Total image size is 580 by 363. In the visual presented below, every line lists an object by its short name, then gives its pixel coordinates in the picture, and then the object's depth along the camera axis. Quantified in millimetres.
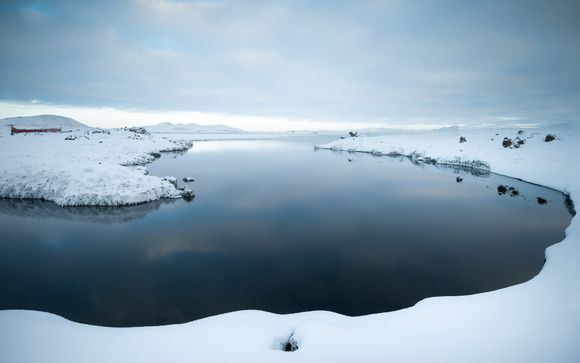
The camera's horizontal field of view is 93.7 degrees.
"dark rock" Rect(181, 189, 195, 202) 24014
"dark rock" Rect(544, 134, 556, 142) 39206
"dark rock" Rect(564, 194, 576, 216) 19630
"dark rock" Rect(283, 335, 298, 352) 6535
